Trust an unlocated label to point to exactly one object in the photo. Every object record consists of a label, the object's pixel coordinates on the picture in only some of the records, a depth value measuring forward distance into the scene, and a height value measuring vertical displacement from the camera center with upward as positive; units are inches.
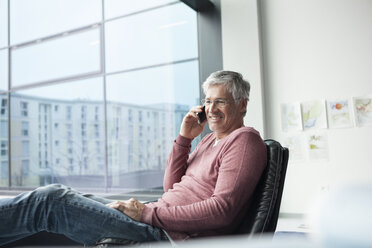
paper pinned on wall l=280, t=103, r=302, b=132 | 140.9 +9.1
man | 49.8 -9.8
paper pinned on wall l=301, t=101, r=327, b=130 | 136.6 +9.3
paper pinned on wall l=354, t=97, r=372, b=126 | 129.3 +9.7
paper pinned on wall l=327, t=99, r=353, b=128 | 132.2 +9.1
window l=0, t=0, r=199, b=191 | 174.6 +34.3
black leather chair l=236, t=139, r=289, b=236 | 54.1 -9.6
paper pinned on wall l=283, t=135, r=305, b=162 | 140.5 -3.8
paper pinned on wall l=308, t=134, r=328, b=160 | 135.6 -3.3
